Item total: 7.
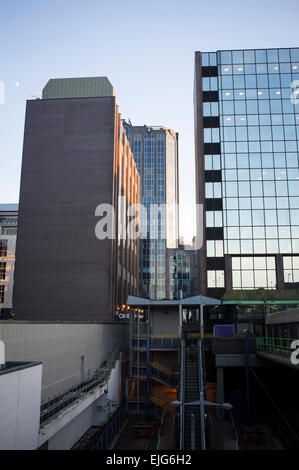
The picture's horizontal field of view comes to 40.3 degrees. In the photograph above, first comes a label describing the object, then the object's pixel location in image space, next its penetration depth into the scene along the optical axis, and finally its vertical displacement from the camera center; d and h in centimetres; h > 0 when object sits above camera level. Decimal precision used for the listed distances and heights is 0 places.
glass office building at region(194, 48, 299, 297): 5775 +2194
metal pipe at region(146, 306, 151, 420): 3730 -431
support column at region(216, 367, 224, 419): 3625 -626
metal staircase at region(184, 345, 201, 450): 2772 -575
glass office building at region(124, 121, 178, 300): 13788 +4440
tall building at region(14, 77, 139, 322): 5175 +1561
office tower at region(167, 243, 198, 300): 13762 +1601
